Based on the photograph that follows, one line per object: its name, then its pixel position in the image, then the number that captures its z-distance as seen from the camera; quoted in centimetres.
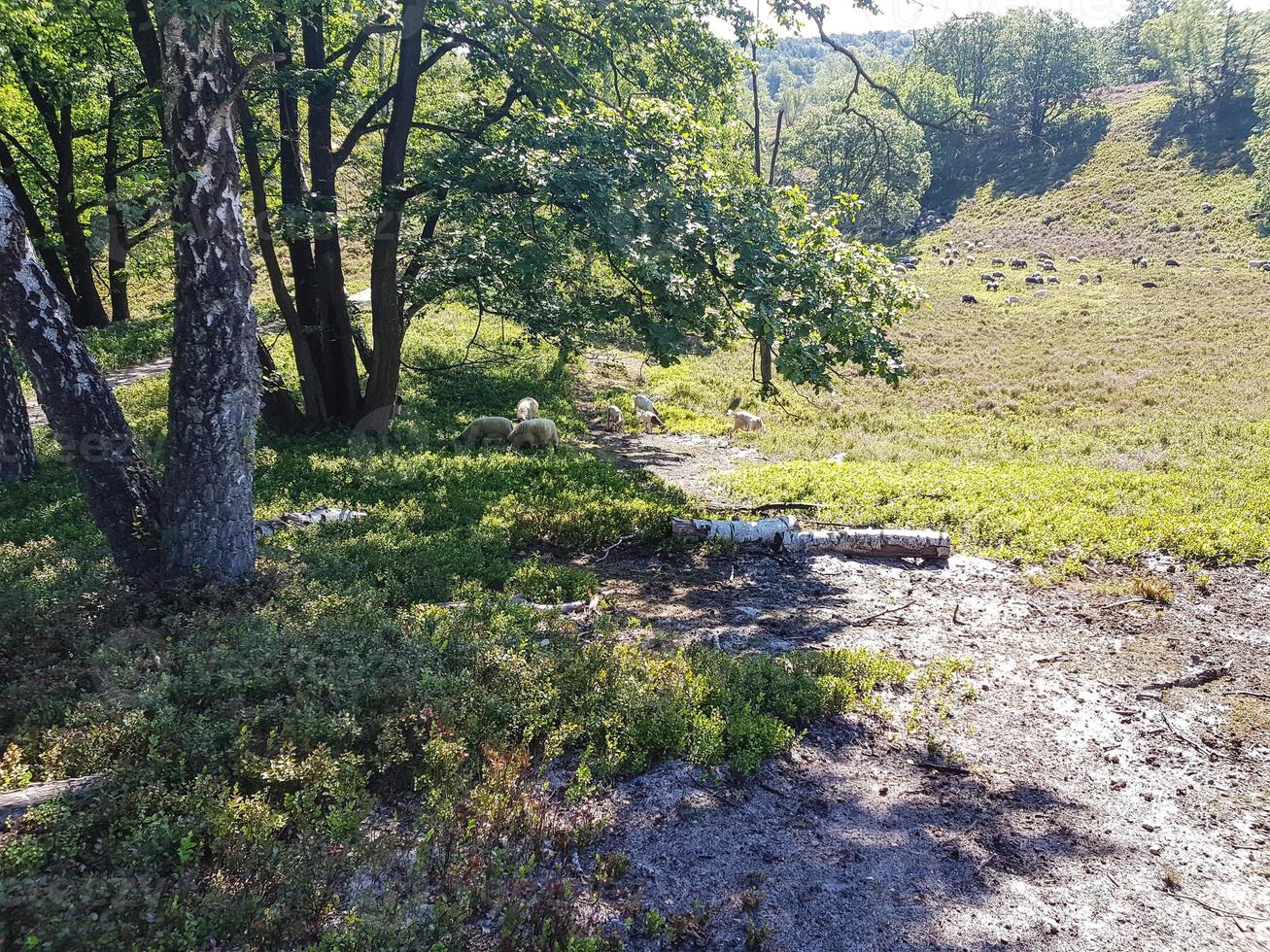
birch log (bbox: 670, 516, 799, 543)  1039
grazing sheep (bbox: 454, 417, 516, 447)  1644
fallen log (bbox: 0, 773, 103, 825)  373
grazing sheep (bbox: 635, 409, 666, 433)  2083
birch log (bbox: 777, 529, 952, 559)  975
